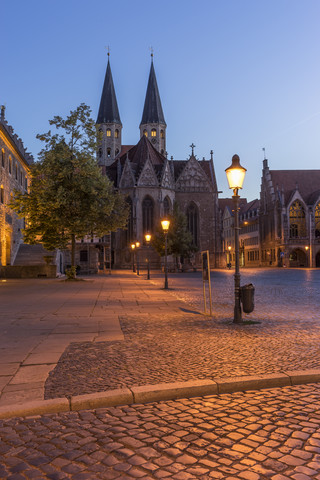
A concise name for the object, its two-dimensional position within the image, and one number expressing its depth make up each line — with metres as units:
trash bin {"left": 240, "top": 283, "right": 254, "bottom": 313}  9.41
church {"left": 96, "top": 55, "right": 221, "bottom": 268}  60.50
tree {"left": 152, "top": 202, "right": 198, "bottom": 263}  46.78
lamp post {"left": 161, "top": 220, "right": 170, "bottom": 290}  21.11
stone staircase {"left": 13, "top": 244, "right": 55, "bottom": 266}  34.38
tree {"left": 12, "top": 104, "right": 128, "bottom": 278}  24.33
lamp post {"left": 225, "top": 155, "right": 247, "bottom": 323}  9.66
